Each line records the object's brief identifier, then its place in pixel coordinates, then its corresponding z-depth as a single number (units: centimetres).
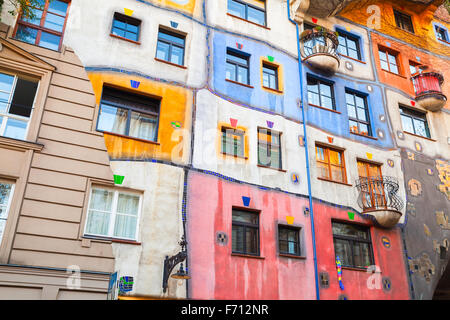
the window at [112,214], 988
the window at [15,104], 985
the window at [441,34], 2148
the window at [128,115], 1123
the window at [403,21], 2047
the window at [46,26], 1094
